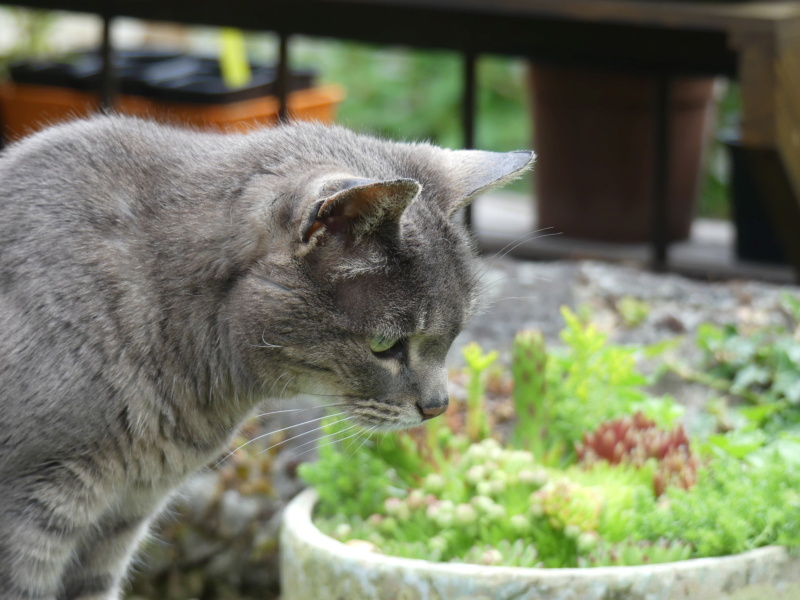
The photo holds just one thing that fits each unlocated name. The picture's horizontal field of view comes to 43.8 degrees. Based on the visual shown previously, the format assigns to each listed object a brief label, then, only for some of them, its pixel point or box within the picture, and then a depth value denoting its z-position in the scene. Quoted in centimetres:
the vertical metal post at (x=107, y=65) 432
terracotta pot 476
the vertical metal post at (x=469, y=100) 426
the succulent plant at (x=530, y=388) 253
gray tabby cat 180
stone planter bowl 195
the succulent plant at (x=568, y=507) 216
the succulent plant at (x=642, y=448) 237
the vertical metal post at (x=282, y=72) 432
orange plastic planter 441
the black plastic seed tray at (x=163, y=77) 446
